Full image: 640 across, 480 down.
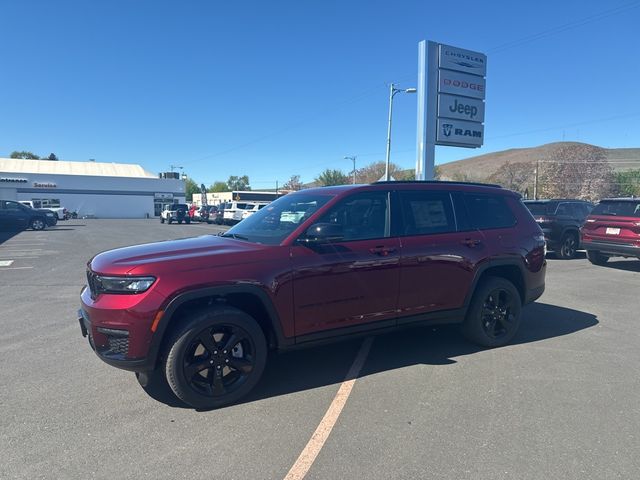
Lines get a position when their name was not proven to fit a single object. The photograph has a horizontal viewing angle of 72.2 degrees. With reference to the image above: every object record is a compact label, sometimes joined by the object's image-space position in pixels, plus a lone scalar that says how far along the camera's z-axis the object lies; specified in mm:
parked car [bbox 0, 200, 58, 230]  24266
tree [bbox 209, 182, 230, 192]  146750
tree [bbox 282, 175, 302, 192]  99562
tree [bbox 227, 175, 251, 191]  144625
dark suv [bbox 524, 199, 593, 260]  12927
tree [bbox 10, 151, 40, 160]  103600
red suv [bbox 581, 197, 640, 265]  10312
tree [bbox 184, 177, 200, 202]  127656
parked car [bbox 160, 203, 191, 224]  38750
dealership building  56219
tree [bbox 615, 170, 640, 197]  49375
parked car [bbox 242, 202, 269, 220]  32016
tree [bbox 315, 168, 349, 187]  70575
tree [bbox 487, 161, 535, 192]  62406
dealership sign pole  14281
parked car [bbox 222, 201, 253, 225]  33303
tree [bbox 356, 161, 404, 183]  64562
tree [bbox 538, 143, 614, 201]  52062
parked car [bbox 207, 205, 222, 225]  37438
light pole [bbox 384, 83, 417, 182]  28639
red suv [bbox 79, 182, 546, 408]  3486
